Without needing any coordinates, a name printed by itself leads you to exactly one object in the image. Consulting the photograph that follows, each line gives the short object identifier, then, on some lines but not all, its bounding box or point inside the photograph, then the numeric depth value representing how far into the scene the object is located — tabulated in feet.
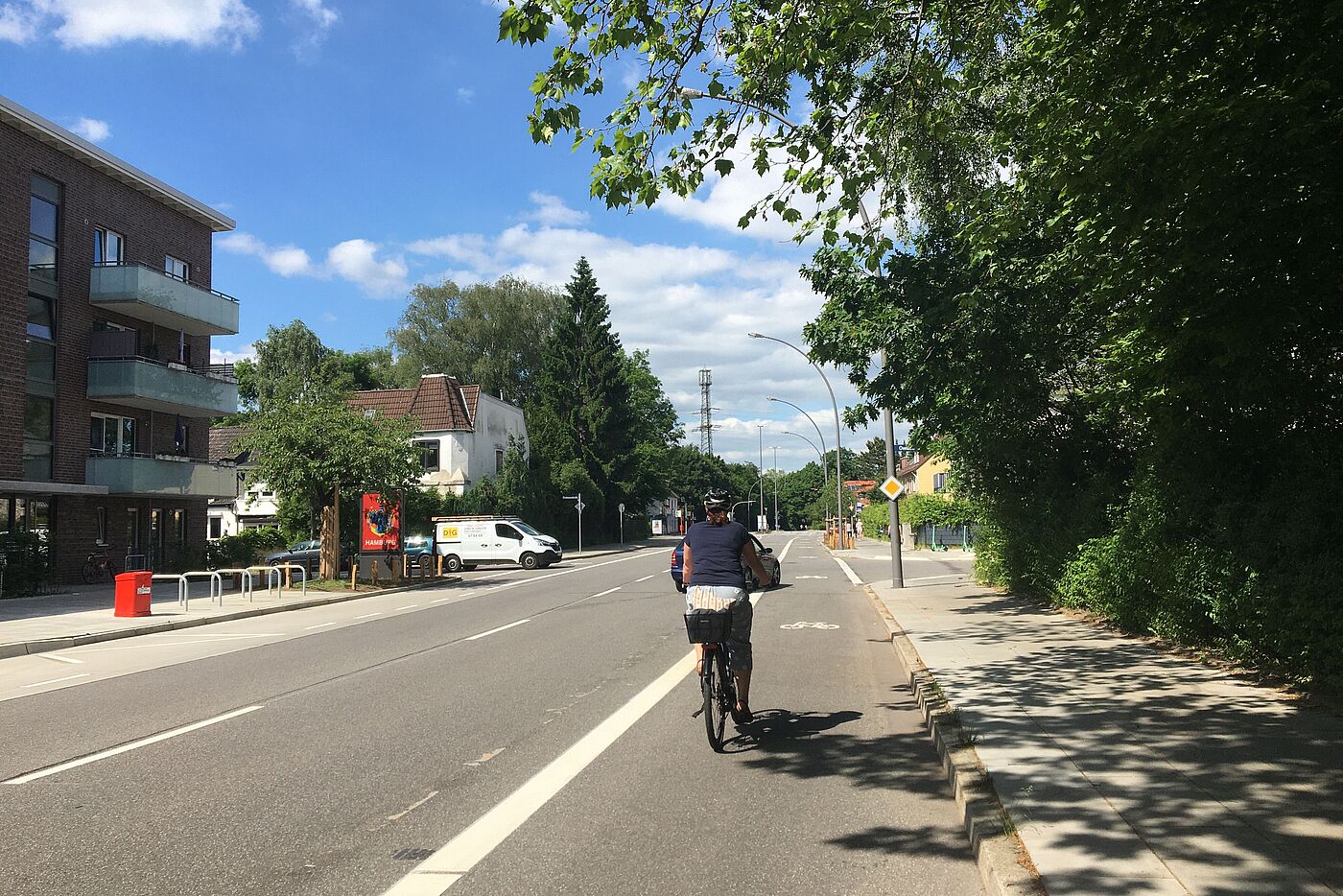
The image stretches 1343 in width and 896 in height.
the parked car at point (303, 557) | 115.34
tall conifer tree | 193.88
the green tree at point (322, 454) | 87.25
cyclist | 22.77
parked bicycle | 89.20
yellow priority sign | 69.82
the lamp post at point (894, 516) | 68.89
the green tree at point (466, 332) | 200.44
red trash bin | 59.52
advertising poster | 89.71
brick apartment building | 82.79
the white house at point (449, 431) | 156.87
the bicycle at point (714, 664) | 21.98
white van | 122.42
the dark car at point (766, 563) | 68.74
